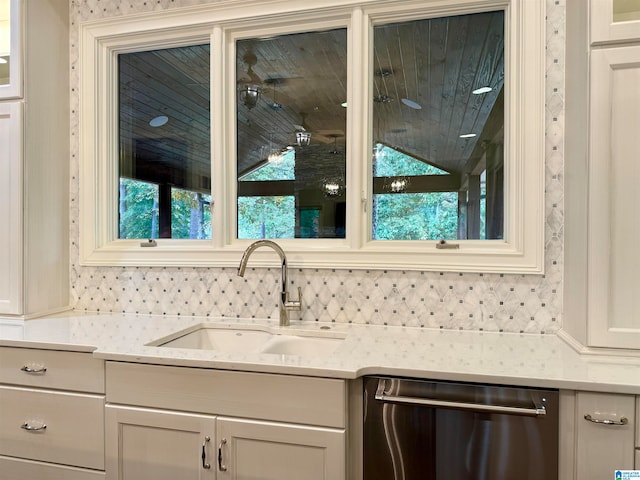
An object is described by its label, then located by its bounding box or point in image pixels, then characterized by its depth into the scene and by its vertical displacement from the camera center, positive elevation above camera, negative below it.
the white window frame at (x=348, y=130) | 1.72 +0.47
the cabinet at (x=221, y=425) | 1.30 -0.61
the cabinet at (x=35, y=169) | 1.98 +0.31
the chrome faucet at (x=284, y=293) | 1.88 -0.26
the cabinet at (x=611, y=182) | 1.38 +0.17
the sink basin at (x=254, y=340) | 1.75 -0.45
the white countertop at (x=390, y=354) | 1.24 -0.40
